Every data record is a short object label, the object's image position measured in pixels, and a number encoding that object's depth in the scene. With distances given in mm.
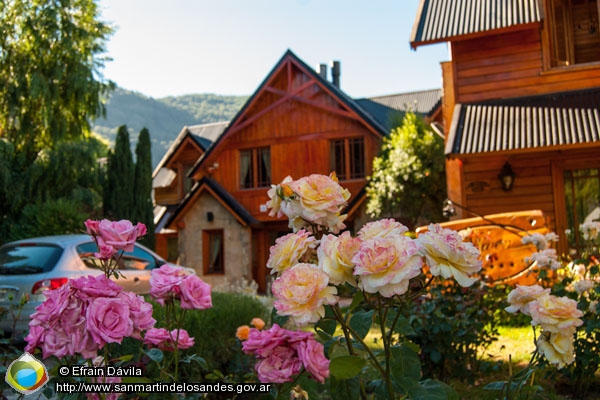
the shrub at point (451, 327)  4777
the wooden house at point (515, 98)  11445
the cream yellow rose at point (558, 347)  2191
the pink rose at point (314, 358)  1991
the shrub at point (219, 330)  5574
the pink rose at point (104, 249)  2486
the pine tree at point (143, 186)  22328
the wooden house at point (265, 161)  20859
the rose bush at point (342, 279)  1748
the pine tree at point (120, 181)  21844
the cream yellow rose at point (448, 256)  1786
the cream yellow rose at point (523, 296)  2371
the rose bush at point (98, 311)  2049
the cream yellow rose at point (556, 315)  2176
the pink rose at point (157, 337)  2744
